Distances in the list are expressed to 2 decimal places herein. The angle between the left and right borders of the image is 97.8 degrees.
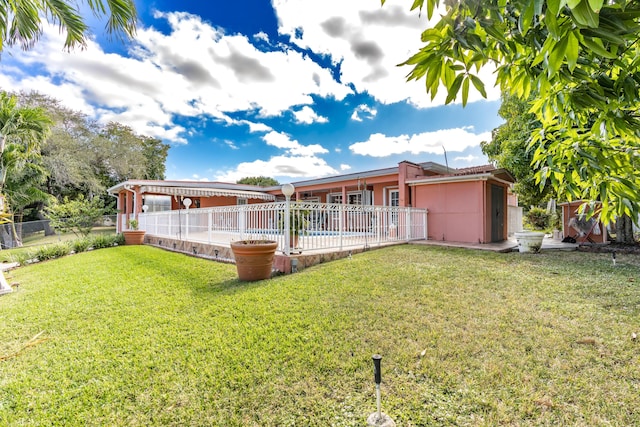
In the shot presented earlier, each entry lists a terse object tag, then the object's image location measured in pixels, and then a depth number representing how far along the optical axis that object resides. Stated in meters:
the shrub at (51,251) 12.28
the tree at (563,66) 0.91
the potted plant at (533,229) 9.71
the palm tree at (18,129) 12.83
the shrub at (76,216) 16.36
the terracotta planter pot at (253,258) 6.71
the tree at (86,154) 25.06
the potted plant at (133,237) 15.73
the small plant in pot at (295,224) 7.85
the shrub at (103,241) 14.70
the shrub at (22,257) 11.73
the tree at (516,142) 11.69
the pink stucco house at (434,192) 11.85
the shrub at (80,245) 13.67
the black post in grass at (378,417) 2.28
